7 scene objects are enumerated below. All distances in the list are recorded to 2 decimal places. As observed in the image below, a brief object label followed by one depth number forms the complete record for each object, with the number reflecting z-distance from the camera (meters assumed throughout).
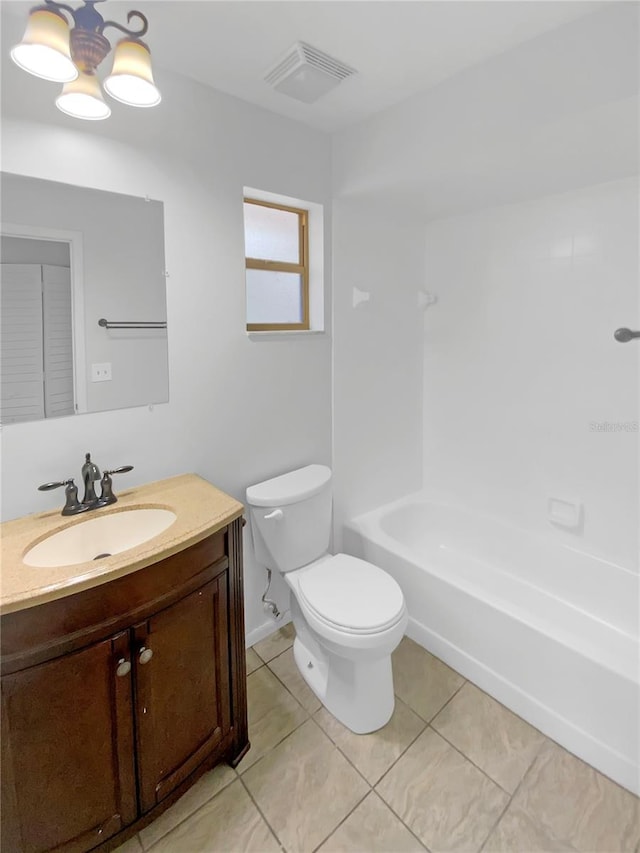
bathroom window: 2.04
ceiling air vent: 1.48
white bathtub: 1.49
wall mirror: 1.33
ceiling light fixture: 1.08
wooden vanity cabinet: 1.01
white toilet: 1.58
